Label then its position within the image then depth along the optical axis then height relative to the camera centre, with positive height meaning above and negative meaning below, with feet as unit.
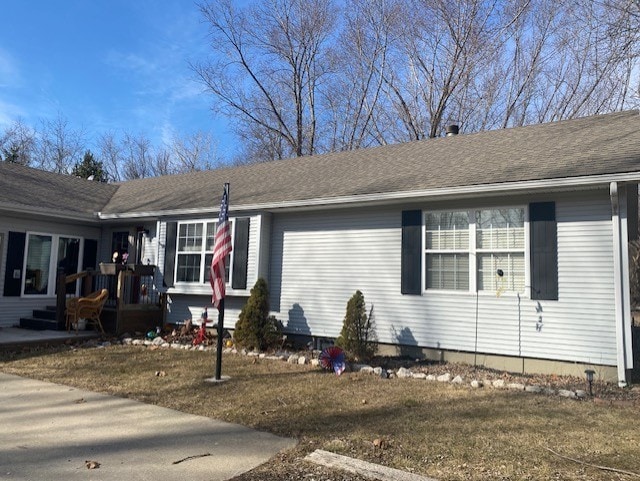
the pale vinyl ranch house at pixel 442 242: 22.26 +2.57
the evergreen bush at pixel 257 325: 28.17 -2.47
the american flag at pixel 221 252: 21.68 +1.35
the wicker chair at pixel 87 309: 31.30 -2.06
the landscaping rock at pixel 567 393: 19.03 -4.01
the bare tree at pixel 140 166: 111.96 +26.32
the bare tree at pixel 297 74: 71.72 +32.36
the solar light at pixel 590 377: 19.16 -3.33
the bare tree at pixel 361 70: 68.39 +31.69
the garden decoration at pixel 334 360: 23.08 -3.62
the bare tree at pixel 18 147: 100.83 +27.24
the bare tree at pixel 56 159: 106.22 +25.91
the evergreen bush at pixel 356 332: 25.50 -2.45
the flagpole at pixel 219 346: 20.72 -2.79
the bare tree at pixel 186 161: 103.65 +26.03
